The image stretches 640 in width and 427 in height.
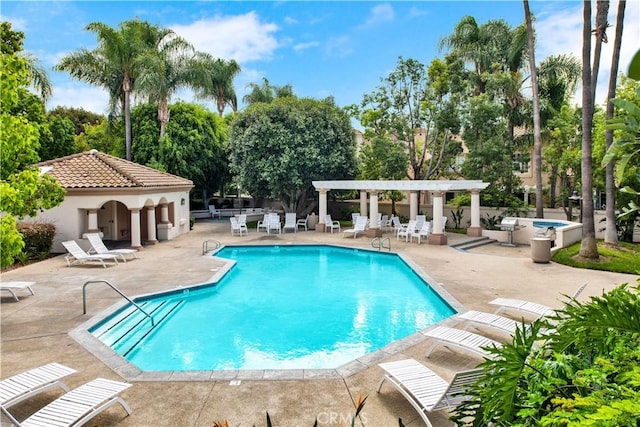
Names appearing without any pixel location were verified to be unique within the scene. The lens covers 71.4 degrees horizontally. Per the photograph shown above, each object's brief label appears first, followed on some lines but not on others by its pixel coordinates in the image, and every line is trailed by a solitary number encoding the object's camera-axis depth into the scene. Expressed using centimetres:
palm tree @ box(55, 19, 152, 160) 3102
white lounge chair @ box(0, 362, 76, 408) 605
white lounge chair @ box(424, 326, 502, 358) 782
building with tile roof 2081
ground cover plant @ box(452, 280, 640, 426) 236
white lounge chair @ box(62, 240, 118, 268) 1705
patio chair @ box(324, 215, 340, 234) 2850
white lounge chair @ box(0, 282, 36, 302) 1215
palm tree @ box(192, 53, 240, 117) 4485
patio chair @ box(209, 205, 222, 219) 3878
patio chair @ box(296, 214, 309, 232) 3033
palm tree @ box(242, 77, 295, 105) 4672
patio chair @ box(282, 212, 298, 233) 2859
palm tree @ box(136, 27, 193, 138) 3114
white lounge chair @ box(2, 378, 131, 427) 546
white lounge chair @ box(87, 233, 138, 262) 1830
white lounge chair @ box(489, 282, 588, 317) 1007
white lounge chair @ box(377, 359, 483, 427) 587
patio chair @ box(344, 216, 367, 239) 2592
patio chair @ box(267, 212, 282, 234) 2750
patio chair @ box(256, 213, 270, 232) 2816
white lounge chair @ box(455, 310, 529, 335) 898
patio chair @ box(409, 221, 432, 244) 2377
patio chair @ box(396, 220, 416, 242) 2444
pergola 2311
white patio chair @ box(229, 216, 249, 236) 2633
